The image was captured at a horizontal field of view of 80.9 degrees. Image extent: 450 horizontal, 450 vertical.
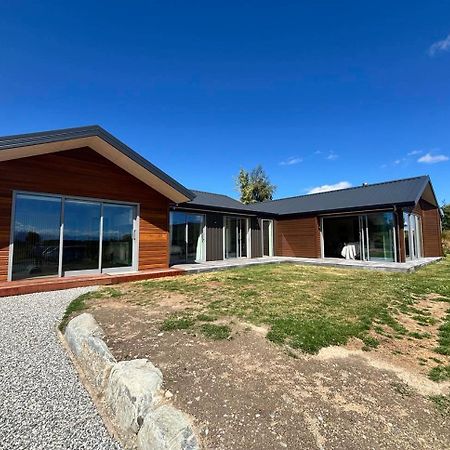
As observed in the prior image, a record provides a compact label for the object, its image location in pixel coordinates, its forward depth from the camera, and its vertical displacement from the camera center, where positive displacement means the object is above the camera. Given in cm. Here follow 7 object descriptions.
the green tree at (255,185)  3709 +811
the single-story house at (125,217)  665 +97
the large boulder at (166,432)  167 -125
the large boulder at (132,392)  205 -123
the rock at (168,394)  222 -128
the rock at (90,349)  267 -120
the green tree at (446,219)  2398 +204
